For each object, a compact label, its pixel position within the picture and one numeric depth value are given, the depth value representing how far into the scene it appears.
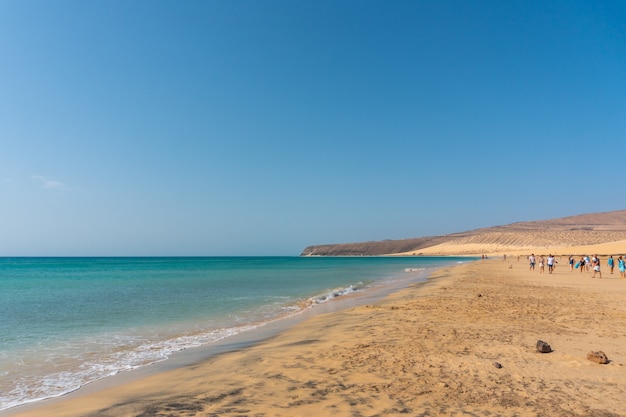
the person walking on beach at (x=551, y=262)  33.96
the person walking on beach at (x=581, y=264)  37.19
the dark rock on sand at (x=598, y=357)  6.58
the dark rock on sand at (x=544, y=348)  7.30
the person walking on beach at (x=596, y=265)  28.49
